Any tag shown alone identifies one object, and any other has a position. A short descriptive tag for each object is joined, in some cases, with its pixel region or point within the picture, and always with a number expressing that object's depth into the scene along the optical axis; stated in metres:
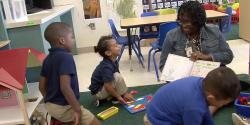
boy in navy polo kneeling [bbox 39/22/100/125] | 1.81
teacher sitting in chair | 2.26
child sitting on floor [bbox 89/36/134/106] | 2.88
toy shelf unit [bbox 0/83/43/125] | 1.80
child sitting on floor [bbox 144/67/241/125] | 1.30
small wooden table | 3.77
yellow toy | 2.74
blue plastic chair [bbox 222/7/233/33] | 4.04
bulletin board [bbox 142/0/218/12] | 6.17
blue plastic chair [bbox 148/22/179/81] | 3.42
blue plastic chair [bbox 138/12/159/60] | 4.26
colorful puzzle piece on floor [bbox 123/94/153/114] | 2.81
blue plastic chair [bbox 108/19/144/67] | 4.16
